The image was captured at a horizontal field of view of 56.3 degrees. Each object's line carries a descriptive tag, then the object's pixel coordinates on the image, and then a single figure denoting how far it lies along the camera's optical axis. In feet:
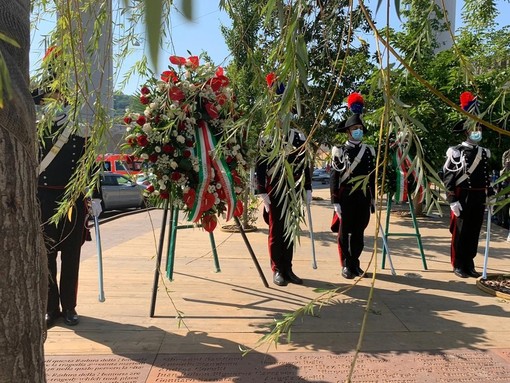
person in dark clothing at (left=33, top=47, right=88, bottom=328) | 12.57
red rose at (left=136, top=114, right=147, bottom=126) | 13.83
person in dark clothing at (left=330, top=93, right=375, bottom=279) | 18.12
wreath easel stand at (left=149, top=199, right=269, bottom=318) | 13.78
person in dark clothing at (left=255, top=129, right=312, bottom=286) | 17.06
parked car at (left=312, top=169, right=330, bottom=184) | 132.98
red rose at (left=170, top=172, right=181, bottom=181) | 14.33
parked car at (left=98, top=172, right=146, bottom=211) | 51.82
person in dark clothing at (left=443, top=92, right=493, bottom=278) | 18.43
